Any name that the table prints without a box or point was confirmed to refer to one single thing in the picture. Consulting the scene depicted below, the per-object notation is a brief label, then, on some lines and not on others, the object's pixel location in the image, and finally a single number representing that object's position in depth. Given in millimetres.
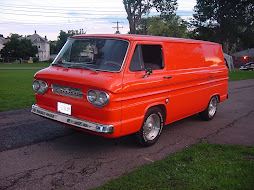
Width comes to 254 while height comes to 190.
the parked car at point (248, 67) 46134
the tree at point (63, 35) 85250
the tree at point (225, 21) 40812
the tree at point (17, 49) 65875
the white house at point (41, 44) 91688
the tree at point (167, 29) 71562
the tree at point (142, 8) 29234
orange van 4137
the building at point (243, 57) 63438
